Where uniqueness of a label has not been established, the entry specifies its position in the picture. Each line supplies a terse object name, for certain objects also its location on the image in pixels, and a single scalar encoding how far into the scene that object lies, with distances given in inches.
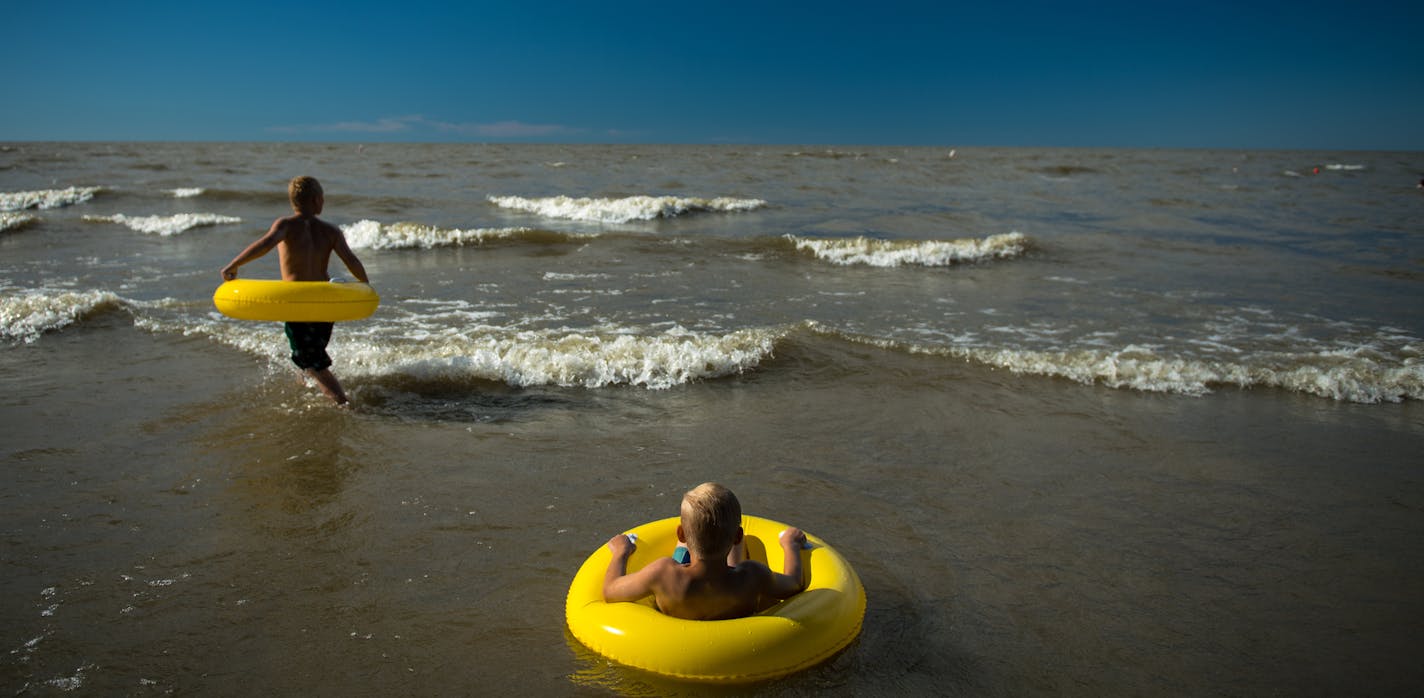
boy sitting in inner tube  111.6
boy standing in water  224.1
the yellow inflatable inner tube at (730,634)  107.5
